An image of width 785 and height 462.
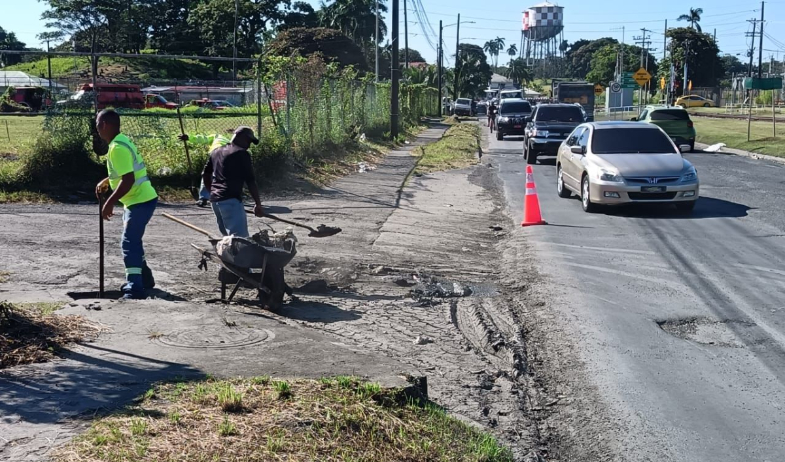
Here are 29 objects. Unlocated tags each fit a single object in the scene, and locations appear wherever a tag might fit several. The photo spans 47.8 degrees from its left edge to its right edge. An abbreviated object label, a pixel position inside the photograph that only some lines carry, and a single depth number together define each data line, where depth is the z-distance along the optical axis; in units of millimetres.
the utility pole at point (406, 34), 53594
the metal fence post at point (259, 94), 15958
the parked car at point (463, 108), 71625
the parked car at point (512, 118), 37625
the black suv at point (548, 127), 24562
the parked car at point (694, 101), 80594
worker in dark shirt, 8633
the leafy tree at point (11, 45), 68750
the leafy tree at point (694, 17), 111875
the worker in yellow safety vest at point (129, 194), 7883
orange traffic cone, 13352
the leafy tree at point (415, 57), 168250
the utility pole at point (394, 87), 32438
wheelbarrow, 7641
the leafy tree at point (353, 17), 92562
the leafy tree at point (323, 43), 71688
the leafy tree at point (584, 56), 176750
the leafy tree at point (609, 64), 127669
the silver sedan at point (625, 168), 13805
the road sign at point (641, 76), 45938
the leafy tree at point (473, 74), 107625
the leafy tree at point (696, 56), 101238
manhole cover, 6210
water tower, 161500
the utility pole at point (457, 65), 89312
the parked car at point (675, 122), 28703
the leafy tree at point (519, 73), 138375
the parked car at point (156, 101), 36909
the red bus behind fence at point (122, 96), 32125
